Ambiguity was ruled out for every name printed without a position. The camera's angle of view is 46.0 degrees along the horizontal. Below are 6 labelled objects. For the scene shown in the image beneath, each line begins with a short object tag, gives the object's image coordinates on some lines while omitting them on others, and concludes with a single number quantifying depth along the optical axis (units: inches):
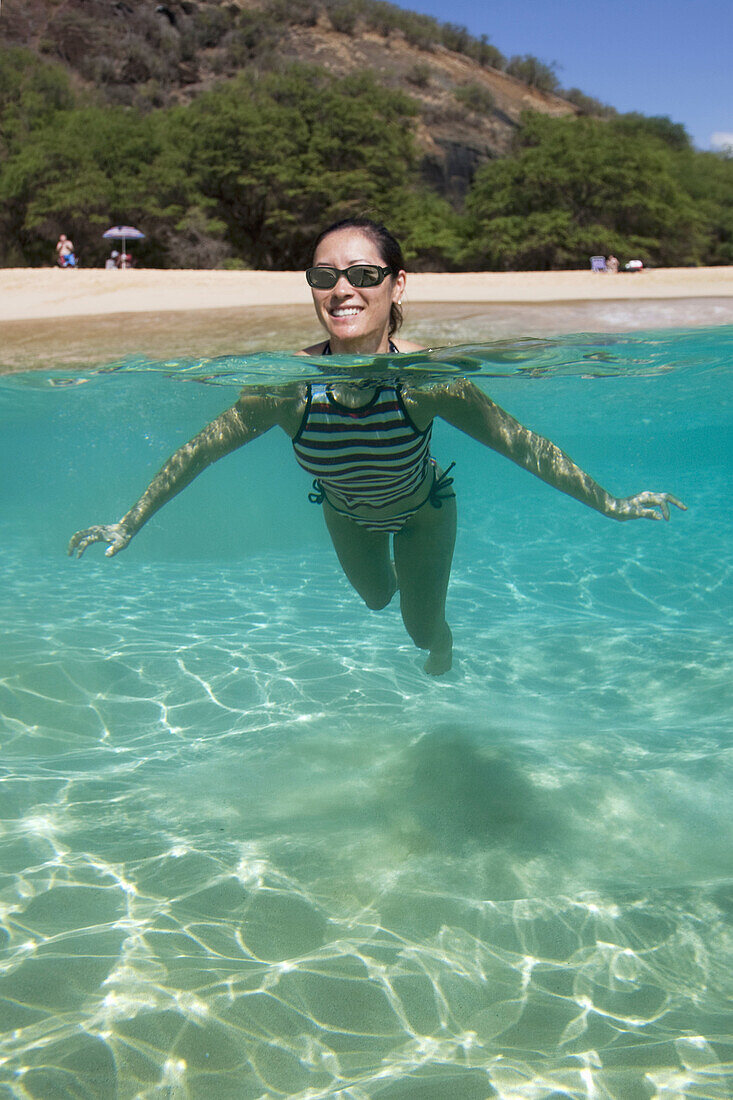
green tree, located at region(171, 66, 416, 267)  1504.7
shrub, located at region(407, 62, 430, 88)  2561.5
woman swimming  153.8
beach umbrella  1216.8
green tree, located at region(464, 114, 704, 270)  1430.9
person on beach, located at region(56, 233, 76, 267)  1205.7
